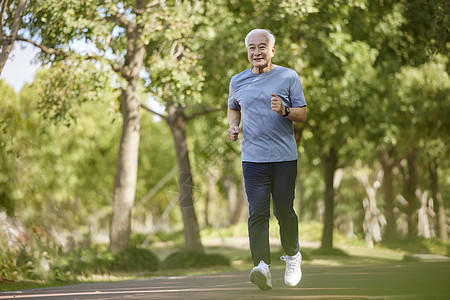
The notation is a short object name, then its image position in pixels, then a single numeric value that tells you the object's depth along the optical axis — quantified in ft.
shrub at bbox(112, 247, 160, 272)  49.34
